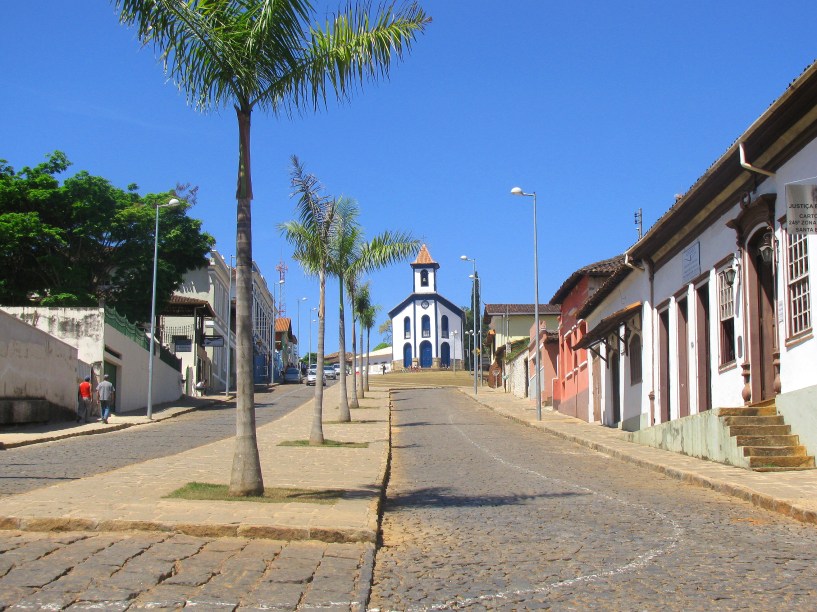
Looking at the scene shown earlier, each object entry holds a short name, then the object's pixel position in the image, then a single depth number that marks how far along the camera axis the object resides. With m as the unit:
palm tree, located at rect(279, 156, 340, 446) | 19.84
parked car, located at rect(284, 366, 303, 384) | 78.56
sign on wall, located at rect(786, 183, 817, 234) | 10.25
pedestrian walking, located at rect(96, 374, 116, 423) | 28.50
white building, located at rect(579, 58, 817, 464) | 13.66
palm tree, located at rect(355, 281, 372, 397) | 42.75
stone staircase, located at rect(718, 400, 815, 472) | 13.48
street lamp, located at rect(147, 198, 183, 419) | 31.62
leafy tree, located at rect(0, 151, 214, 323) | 37.62
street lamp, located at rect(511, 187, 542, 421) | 32.88
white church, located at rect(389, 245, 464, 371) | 105.50
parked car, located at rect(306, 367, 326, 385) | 65.02
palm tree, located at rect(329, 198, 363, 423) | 23.42
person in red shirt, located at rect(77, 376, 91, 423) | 28.92
